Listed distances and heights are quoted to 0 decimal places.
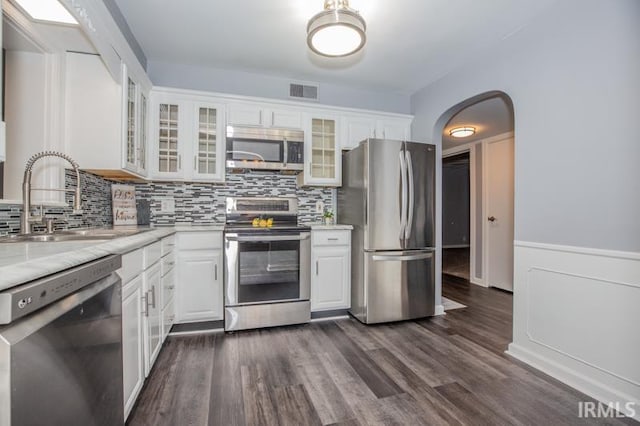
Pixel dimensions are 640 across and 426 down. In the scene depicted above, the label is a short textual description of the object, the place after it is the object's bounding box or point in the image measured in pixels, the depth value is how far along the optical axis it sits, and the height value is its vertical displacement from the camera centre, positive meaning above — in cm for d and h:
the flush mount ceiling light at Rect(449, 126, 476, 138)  423 +121
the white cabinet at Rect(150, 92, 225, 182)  279 +73
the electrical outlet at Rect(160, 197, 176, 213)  303 +9
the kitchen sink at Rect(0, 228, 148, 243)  141 -12
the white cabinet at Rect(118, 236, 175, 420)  143 -57
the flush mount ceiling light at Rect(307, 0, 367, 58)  172 +113
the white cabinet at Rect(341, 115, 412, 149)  329 +99
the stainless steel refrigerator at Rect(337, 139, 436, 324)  285 -17
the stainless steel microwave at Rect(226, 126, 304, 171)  289 +65
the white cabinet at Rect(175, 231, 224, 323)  258 -57
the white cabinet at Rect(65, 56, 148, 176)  203 +69
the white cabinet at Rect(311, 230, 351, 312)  295 -57
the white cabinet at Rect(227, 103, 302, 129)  296 +100
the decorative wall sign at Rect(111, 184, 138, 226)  264 +8
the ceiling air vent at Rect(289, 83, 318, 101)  331 +138
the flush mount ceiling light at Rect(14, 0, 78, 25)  149 +107
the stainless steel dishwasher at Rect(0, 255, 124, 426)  68 -39
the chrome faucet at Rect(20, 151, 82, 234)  145 +7
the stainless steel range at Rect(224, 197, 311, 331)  264 -58
